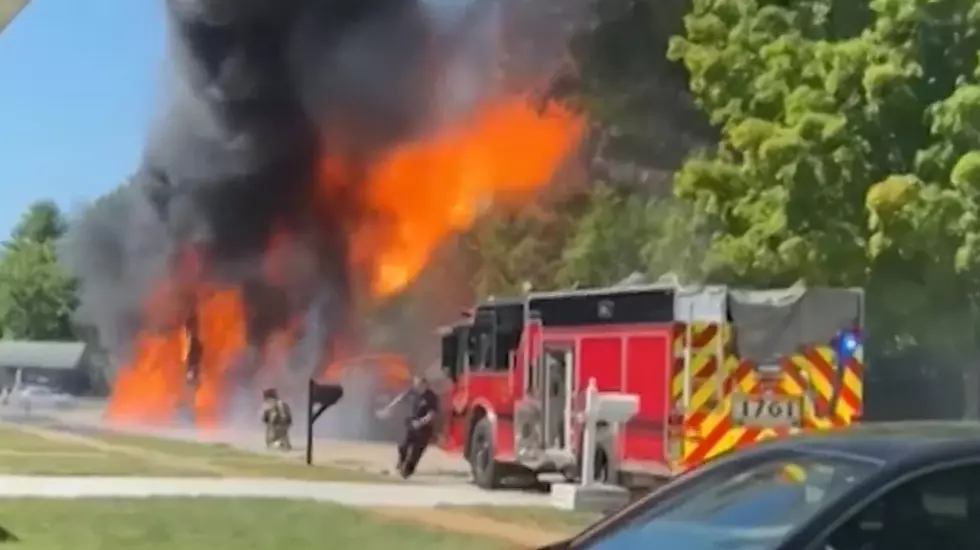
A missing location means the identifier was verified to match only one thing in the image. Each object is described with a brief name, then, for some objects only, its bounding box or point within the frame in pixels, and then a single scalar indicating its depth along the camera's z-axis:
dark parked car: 5.16
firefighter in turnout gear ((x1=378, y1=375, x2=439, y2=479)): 23.34
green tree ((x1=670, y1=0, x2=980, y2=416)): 22.77
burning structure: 40.78
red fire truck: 18.16
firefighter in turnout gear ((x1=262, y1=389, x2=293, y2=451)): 31.02
